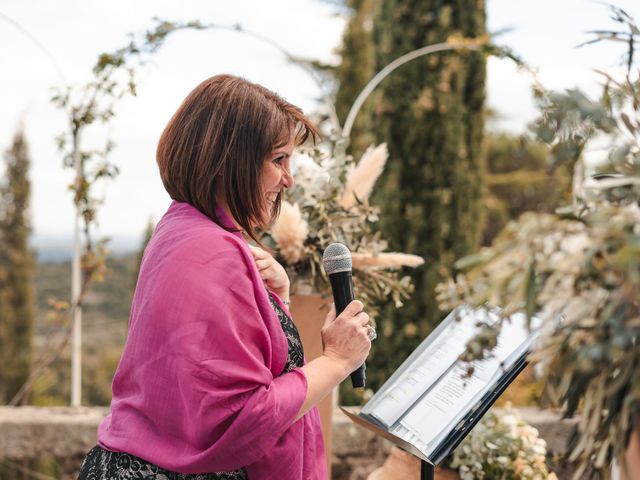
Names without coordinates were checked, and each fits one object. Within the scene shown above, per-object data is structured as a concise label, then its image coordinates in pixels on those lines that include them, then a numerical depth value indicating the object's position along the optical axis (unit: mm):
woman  1429
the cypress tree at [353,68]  10078
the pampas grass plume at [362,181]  2684
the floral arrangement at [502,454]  2514
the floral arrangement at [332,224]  2547
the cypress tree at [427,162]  5281
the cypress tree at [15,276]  8062
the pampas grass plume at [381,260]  2541
